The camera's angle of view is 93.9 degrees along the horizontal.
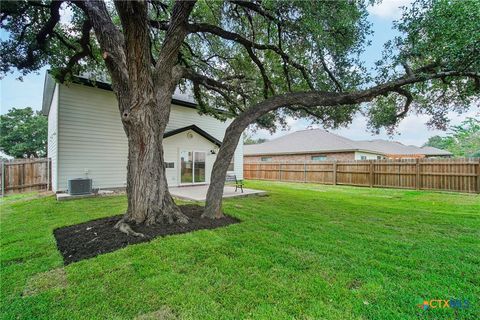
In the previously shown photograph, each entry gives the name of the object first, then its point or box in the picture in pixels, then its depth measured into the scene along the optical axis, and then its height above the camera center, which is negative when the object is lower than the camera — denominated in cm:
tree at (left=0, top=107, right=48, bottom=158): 2047 +278
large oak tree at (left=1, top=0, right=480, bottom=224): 428 +263
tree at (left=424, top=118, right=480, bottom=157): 2441 +280
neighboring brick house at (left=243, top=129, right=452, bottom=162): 1821 +125
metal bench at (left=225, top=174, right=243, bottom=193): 1034 -71
